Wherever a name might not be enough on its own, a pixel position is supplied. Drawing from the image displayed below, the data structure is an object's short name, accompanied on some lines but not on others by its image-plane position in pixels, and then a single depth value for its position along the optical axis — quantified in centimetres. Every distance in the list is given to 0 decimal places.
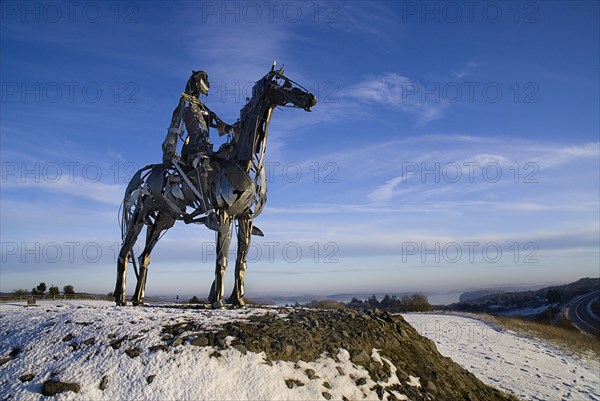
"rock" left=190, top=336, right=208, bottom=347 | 802
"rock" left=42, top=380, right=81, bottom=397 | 702
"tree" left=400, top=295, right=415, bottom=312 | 3844
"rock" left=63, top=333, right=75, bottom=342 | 859
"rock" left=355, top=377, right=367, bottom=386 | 797
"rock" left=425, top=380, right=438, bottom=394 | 862
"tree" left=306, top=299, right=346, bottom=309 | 2357
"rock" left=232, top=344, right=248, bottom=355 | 795
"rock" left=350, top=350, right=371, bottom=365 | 855
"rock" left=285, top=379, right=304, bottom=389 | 742
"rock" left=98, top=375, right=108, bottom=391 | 709
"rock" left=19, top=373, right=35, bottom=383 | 745
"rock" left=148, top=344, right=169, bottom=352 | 786
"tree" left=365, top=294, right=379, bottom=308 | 4022
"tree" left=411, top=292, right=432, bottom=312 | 3834
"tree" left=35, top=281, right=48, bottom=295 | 3354
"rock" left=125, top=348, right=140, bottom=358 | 773
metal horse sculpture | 1111
